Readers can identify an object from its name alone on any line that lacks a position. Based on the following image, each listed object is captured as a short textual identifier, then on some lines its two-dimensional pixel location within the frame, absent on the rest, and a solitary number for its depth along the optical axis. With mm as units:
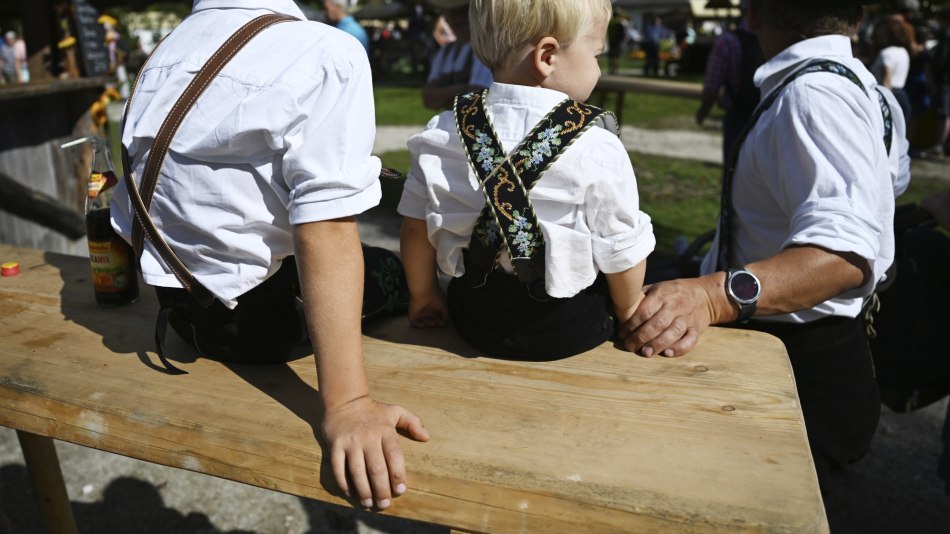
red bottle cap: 2316
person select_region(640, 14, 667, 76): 29875
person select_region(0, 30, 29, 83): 21859
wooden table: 1252
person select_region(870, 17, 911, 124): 9016
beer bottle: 2021
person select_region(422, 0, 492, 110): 4938
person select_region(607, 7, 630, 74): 28531
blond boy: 1513
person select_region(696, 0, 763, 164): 6297
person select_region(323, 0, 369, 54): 7523
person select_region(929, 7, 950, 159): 10938
